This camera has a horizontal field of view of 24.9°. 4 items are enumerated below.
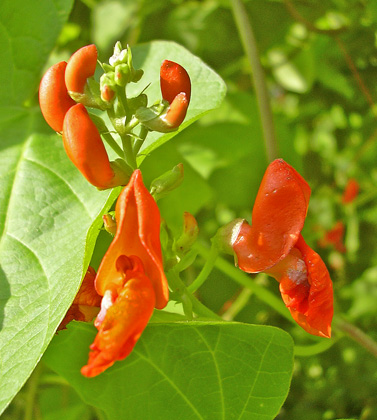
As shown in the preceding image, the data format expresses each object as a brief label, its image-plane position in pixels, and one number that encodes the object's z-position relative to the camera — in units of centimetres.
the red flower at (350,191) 29
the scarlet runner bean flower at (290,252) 14
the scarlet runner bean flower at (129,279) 12
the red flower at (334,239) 27
